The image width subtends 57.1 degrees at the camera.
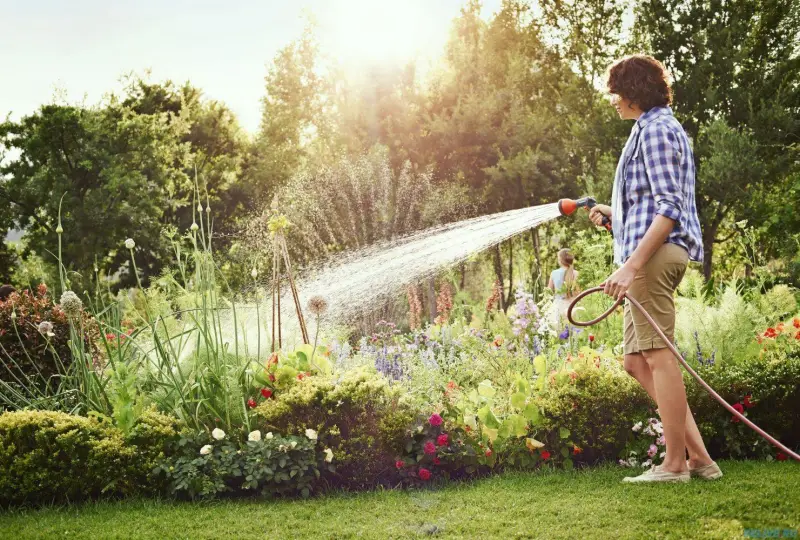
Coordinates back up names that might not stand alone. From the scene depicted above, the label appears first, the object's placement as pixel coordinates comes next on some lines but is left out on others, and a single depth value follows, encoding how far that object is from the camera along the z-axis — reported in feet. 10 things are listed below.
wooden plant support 15.49
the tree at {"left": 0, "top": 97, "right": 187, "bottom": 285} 60.34
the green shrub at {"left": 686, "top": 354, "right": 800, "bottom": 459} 13.53
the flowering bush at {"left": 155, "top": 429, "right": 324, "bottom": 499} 12.37
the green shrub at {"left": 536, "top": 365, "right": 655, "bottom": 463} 13.62
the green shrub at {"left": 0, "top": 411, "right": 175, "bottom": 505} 12.37
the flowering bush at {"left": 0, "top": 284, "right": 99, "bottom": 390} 18.39
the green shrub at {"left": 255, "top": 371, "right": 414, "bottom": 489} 13.07
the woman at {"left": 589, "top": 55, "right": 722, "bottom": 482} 10.42
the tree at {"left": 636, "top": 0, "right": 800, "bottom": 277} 42.65
